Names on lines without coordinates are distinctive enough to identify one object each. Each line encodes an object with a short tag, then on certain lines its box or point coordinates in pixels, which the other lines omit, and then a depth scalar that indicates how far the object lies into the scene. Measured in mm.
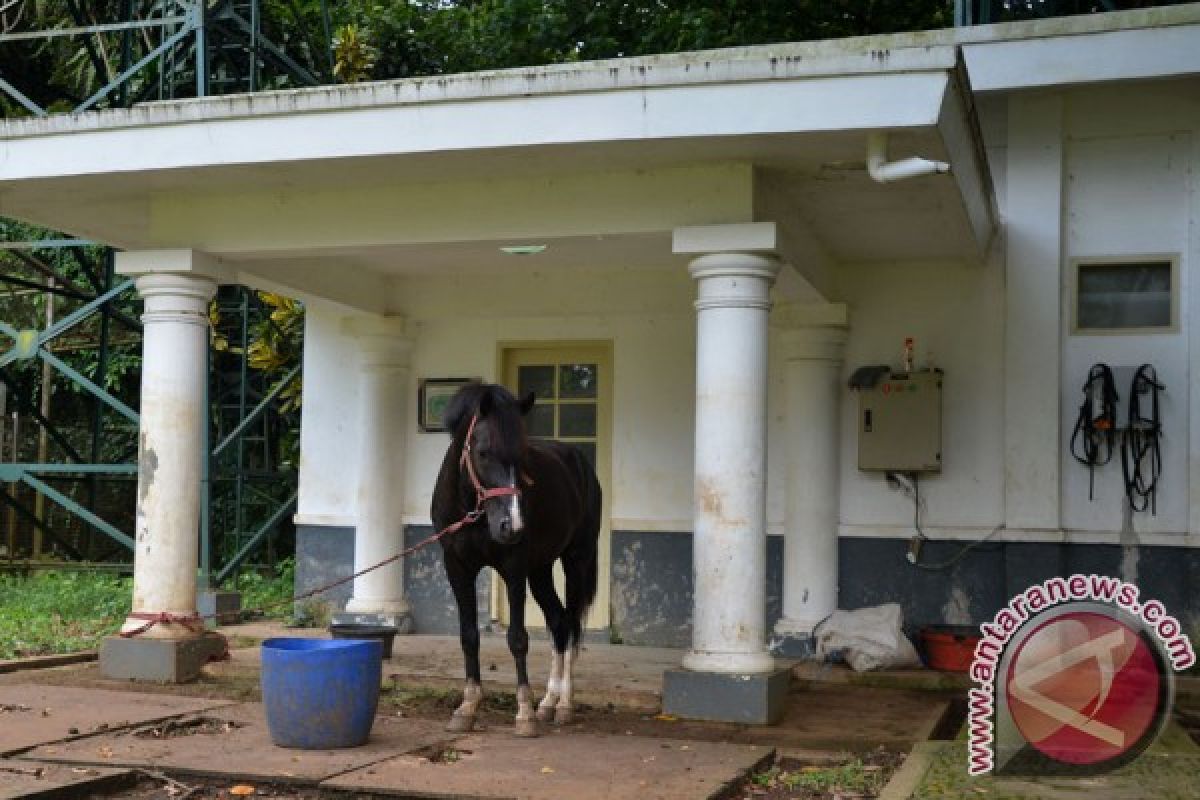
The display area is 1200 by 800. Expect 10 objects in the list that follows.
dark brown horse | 6199
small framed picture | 10180
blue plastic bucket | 5973
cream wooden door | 9906
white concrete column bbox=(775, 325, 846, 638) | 8938
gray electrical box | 8789
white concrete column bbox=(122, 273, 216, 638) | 8047
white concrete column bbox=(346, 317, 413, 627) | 10039
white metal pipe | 6348
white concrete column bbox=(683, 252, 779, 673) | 6879
